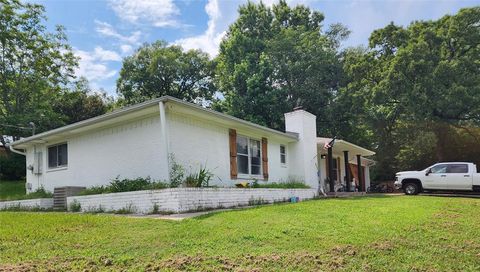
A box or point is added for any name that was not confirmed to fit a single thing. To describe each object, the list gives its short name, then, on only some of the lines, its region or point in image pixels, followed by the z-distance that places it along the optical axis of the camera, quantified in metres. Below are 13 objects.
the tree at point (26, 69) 26.71
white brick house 12.18
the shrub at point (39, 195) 14.55
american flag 19.09
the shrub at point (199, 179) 11.50
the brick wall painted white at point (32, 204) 13.76
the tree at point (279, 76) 30.66
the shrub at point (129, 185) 11.48
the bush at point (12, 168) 24.30
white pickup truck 17.19
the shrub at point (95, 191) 12.05
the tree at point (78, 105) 30.92
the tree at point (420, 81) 25.44
